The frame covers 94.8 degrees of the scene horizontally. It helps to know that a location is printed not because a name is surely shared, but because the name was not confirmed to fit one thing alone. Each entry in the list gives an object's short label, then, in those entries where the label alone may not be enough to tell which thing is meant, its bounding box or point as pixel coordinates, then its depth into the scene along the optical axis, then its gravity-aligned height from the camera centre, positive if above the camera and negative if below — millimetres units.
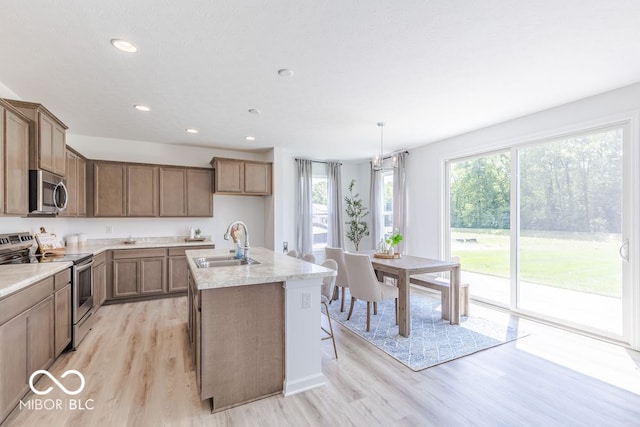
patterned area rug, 2779 -1331
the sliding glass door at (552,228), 3137 -190
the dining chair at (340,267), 3857 -701
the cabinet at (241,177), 5102 +668
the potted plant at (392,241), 3932 -378
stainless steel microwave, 2705 +217
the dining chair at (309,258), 3414 -515
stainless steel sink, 2684 -460
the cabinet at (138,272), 4359 -882
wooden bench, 3655 -989
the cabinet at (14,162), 2287 +438
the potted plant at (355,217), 6723 -78
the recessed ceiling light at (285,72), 2586 +1265
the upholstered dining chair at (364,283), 3344 -807
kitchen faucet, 2788 -274
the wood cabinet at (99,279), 3666 -868
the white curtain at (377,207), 6602 +137
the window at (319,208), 6602 +132
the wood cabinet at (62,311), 2494 -858
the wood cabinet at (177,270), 4691 -897
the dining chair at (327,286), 2861 -748
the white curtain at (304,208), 6070 +122
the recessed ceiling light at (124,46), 2154 +1268
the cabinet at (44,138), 2656 +745
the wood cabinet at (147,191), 4527 +391
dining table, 3217 -698
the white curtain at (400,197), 5566 +317
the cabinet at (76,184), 3771 +417
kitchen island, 1988 -848
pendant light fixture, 3990 +727
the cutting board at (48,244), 3133 -330
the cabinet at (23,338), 1759 -840
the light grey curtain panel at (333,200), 6605 +311
